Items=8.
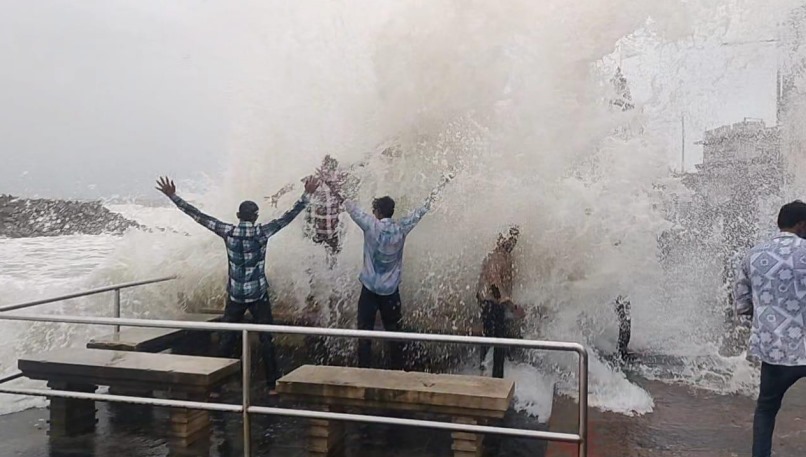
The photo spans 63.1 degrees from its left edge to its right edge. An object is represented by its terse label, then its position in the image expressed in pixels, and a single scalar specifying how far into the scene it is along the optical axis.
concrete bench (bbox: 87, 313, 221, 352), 5.18
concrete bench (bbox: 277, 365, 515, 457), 3.51
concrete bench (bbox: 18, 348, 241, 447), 3.96
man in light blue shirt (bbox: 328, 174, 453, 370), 5.17
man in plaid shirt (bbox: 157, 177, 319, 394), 5.21
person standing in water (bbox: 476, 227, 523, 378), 5.15
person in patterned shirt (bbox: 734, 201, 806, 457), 3.26
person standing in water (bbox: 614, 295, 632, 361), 6.48
